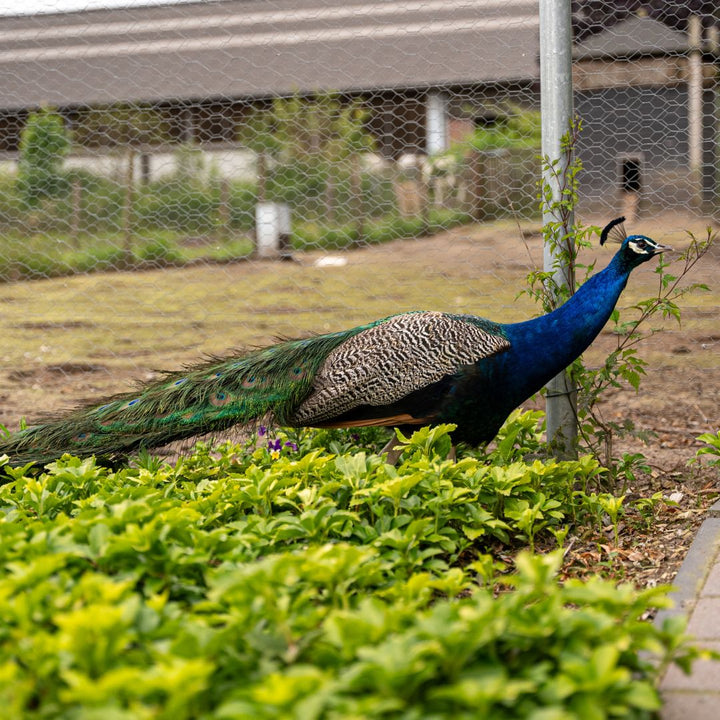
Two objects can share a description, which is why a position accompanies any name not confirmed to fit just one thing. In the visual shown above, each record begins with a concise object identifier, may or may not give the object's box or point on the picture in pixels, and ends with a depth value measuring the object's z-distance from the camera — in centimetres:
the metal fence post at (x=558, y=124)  407
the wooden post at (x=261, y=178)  966
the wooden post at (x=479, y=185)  958
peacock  382
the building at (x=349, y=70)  745
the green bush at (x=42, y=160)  878
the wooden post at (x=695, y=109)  638
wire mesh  689
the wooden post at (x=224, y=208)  983
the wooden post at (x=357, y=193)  944
